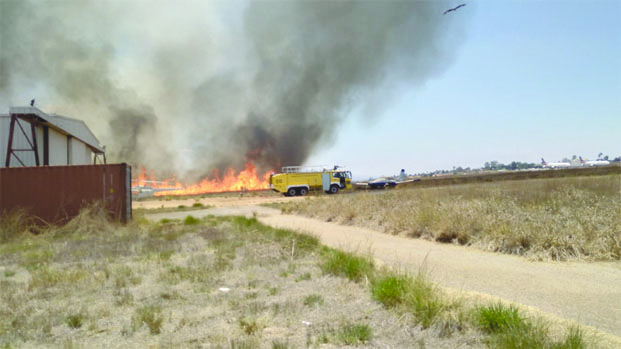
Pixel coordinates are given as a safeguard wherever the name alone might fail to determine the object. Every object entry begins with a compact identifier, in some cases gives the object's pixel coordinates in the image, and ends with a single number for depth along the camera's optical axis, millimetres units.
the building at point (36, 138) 20391
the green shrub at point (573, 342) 3385
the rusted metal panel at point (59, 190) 14250
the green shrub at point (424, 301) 4371
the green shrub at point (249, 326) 4254
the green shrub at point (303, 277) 6574
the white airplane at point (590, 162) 137175
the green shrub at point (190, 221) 16438
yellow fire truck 40000
